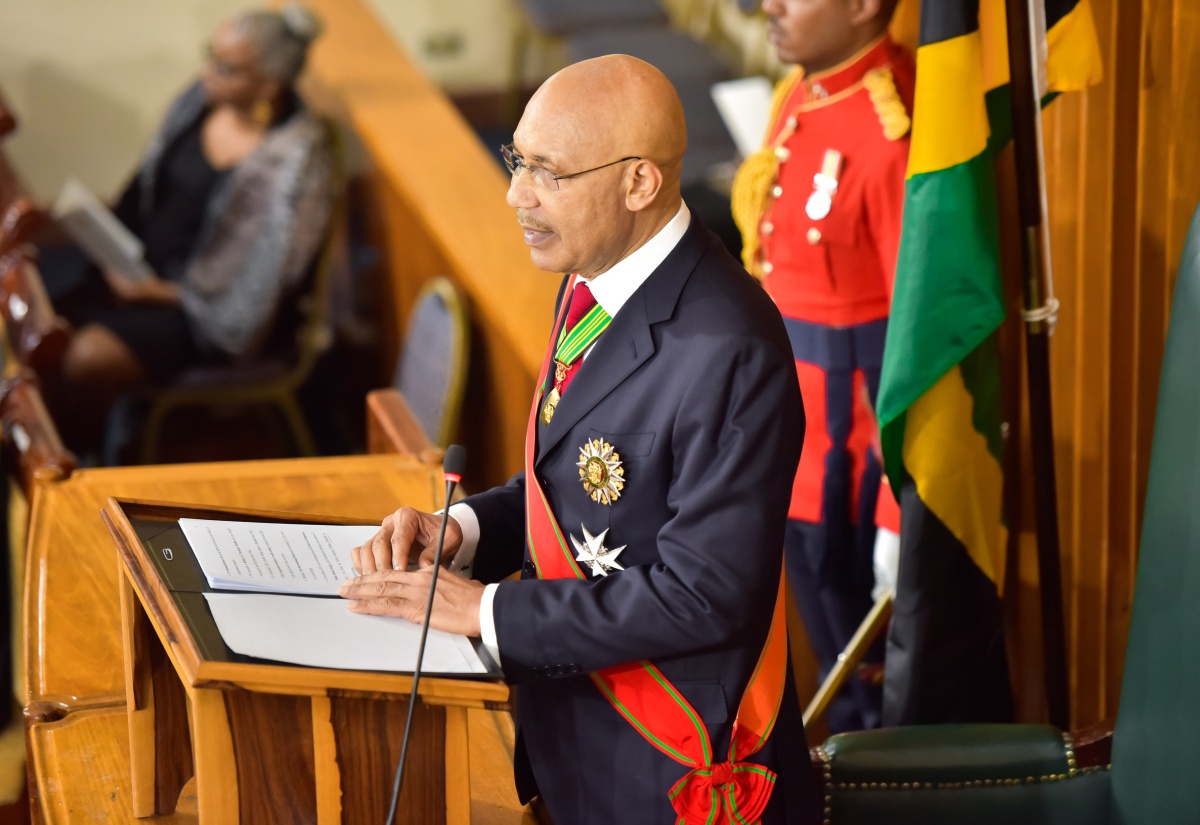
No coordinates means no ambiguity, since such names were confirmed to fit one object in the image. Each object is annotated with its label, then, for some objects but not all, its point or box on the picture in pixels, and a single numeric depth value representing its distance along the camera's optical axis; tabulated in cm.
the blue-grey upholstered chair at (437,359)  1066
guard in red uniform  732
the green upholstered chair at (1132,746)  653
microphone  612
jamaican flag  692
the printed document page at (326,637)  614
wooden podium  611
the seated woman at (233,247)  1233
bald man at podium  620
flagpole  685
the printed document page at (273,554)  629
